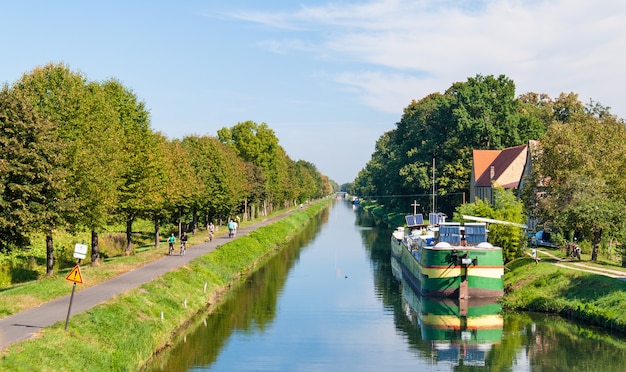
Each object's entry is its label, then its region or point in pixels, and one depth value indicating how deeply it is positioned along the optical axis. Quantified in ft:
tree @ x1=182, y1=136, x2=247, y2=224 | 245.65
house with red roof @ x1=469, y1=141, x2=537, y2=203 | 276.00
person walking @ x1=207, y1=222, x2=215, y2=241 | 219.82
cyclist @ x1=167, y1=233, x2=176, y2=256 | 175.42
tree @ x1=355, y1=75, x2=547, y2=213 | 309.63
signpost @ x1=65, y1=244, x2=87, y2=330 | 81.15
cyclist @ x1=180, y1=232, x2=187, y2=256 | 175.22
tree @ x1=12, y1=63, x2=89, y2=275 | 132.26
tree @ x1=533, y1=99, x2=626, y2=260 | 146.82
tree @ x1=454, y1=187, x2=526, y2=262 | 169.99
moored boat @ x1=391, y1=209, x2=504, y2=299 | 142.92
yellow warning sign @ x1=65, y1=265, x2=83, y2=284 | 81.20
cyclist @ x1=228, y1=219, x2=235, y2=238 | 231.03
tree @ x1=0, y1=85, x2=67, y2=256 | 110.73
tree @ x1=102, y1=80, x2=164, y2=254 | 164.66
